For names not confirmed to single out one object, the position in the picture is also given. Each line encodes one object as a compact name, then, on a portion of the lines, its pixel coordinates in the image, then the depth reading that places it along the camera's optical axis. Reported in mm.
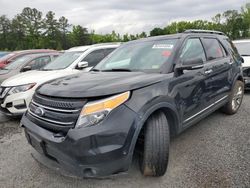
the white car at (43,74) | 4762
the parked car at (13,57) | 8180
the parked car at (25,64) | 7148
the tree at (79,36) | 63188
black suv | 2230
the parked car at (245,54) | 6306
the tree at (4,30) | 63581
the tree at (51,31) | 62131
